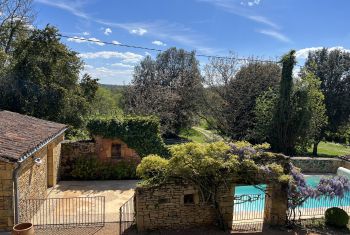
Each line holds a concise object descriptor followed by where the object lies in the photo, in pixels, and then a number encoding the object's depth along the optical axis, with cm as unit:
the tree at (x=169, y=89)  3609
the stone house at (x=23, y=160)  1186
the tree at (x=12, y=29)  3047
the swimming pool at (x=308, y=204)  1601
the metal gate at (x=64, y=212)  1335
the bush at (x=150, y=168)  1313
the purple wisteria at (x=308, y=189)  1370
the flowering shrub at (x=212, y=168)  1264
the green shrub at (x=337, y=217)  1393
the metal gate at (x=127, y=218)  1290
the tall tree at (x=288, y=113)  2831
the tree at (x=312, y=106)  2936
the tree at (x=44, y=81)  2397
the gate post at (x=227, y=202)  1329
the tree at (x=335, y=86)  3709
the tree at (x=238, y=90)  3606
